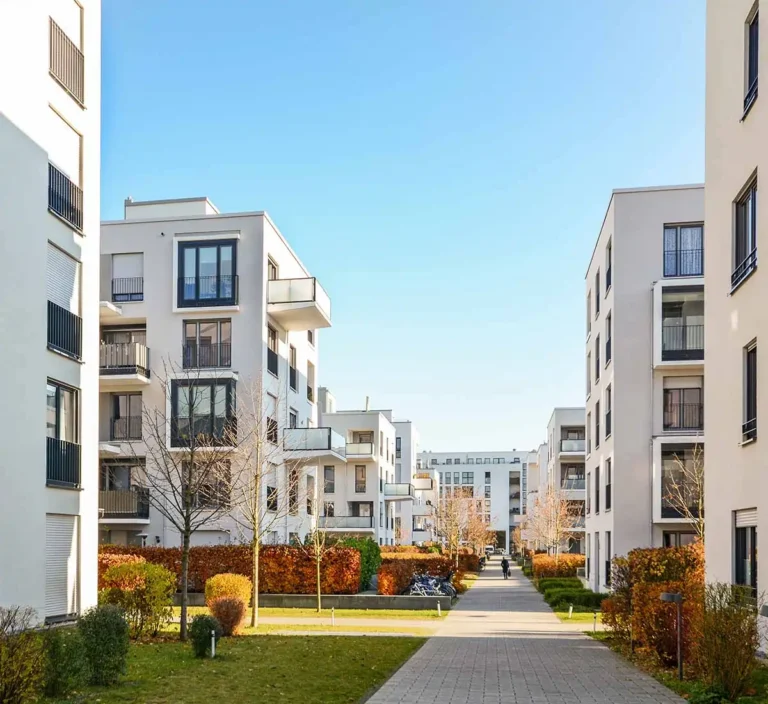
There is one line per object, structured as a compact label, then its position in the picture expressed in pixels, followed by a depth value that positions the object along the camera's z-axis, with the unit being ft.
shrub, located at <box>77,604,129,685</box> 41.47
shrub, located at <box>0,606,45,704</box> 32.53
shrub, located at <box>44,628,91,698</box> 36.52
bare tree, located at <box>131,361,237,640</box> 104.17
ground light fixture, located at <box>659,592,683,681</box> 46.68
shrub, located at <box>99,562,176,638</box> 59.77
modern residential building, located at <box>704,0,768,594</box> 52.75
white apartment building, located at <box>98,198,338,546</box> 113.80
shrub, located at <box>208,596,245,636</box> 62.80
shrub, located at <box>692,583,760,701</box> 38.75
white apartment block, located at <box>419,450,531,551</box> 456.04
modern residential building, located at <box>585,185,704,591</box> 102.73
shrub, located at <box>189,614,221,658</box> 50.67
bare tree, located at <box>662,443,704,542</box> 98.23
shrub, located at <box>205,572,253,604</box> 68.41
